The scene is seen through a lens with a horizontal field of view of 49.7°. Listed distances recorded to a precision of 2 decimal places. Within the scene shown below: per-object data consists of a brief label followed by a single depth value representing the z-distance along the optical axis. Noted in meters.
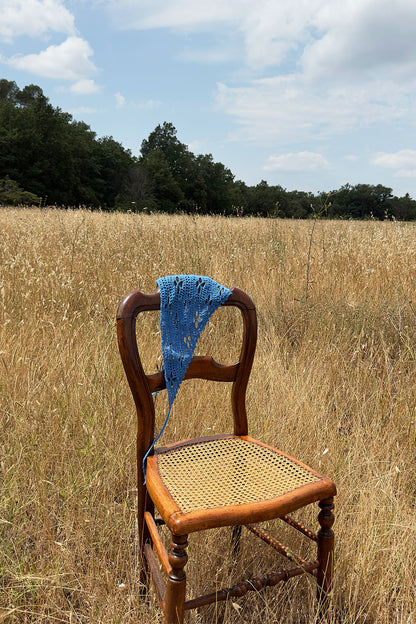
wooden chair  1.12
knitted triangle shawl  1.45
